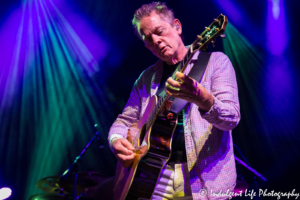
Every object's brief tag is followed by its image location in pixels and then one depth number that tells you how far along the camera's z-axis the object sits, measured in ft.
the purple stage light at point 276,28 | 17.99
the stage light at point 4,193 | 10.04
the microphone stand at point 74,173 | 14.96
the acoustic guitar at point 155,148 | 5.69
